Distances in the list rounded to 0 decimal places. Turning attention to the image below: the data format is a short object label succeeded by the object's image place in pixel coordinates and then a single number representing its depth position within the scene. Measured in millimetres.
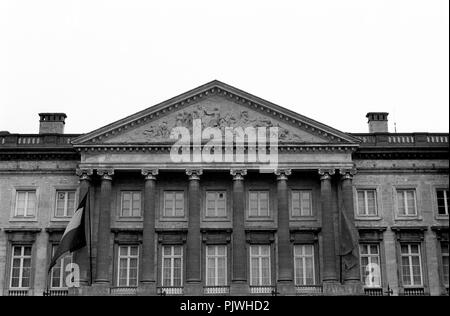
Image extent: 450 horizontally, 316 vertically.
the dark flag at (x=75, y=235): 43072
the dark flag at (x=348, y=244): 44094
